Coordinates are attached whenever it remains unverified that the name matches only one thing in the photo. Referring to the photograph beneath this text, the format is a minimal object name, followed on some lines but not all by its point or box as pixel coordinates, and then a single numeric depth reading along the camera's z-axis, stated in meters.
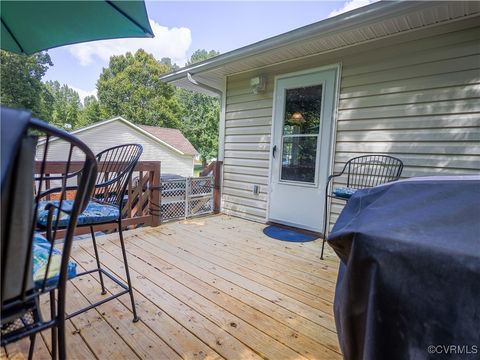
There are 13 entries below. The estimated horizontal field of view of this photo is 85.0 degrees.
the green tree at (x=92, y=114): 18.33
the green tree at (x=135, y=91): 18.17
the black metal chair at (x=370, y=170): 2.75
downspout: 4.32
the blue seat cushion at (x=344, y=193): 2.34
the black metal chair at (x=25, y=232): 0.55
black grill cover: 0.60
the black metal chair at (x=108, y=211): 1.38
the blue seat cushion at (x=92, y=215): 1.29
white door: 3.21
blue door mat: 3.18
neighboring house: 12.22
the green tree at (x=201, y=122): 17.56
